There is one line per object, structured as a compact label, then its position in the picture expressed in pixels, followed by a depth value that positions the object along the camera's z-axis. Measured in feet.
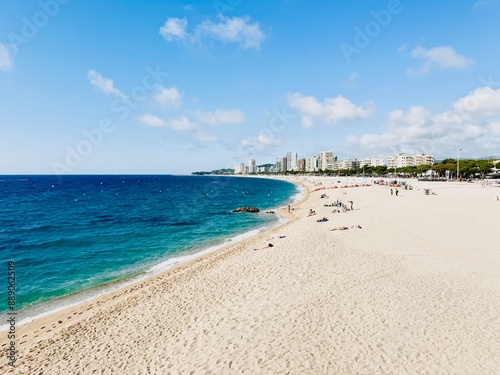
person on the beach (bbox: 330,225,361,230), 78.07
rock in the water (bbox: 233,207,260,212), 139.03
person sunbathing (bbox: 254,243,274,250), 65.26
